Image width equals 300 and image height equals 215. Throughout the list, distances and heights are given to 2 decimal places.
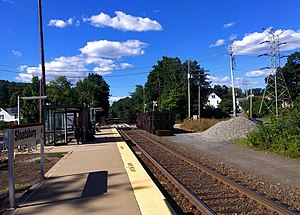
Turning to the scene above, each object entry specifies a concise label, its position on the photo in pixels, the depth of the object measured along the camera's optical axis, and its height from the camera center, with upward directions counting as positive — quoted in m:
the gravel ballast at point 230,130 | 17.99 -1.59
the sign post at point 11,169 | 4.48 -1.05
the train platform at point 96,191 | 4.19 -1.74
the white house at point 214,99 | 105.53 +5.22
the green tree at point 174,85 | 50.25 +7.58
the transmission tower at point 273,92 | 34.77 +4.08
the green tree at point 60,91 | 46.60 +4.67
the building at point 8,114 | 71.14 +0.27
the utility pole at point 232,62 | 27.95 +6.37
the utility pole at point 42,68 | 15.40 +3.26
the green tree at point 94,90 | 69.53 +7.74
